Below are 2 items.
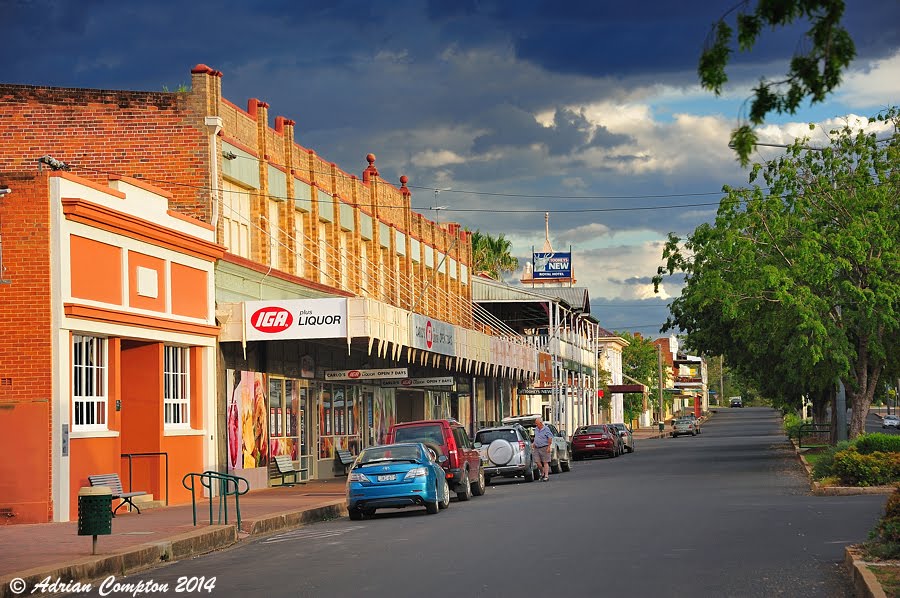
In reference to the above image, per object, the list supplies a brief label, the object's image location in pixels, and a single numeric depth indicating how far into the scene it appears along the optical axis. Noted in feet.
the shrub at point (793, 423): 205.75
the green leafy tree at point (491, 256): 295.48
